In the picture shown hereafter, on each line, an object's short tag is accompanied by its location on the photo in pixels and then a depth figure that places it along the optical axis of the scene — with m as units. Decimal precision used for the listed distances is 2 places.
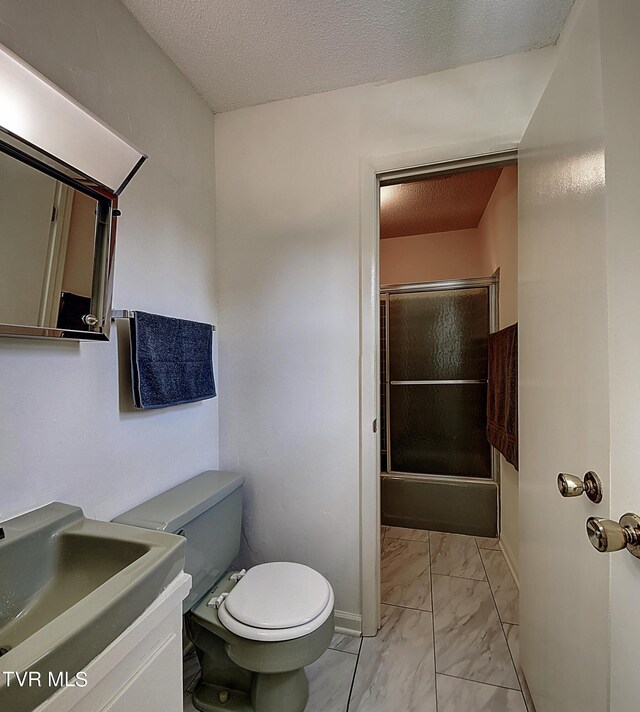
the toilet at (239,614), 1.12
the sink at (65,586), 0.54
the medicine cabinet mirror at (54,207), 0.85
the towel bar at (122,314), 1.18
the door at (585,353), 0.70
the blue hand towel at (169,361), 1.22
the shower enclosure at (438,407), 2.65
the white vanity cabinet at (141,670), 0.59
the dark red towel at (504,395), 2.01
